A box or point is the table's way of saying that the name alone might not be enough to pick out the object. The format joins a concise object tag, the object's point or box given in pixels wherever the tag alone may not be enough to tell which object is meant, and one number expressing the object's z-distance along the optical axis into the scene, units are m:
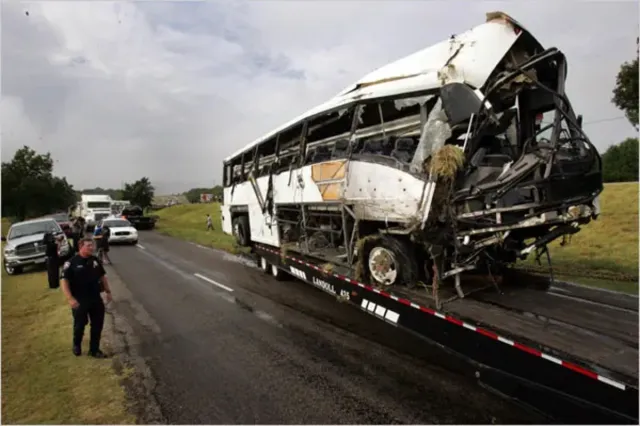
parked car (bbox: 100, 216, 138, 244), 21.67
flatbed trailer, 3.31
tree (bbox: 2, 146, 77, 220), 54.69
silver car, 14.38
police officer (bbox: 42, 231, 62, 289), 11.42
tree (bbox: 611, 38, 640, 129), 24.67
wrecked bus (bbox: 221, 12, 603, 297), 4.91
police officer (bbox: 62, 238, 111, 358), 5.89
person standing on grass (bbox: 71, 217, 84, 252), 15.21
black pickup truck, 34.24
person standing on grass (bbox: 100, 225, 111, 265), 14.57
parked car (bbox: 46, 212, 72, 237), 17.86
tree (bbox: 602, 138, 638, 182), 59.91
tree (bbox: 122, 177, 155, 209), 58.91
